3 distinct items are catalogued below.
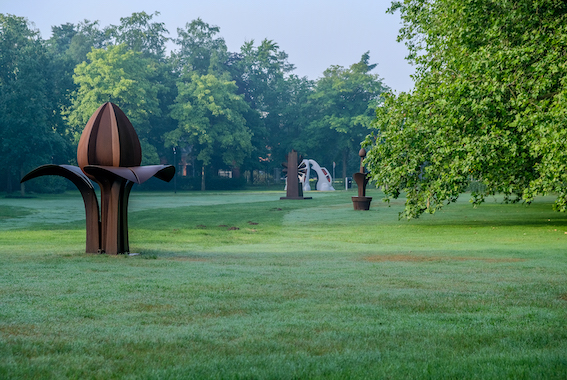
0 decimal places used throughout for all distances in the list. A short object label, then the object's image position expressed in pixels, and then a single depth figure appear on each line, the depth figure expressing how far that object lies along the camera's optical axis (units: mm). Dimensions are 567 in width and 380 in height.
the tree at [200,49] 78688
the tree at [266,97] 73431
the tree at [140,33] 79938
